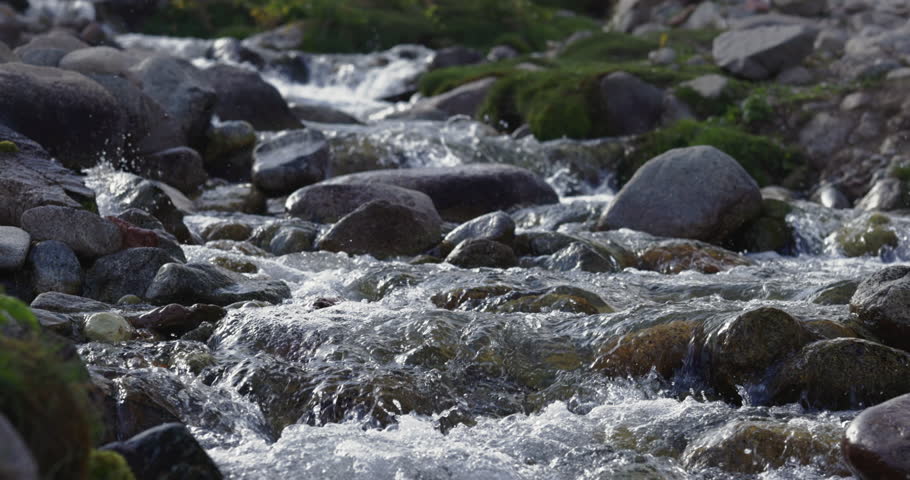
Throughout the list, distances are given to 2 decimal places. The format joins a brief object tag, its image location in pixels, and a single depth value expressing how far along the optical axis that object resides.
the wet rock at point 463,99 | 34.87
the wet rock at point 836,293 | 13.50
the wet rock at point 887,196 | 24.09
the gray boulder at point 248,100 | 30.64
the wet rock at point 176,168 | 23.53
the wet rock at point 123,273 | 13.91
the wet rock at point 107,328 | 11.20
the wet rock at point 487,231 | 17.86
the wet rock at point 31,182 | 14.62
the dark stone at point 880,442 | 7.68
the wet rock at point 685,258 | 17.53
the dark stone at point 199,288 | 13.15
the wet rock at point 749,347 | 10.23
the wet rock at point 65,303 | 12.14
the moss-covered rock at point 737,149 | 27.64
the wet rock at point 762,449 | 8.52
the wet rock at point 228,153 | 26.08
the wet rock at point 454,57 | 44.81
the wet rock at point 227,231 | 19.28
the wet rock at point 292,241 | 18.41
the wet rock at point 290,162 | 23.30
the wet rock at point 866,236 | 20.47
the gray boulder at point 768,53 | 33.94
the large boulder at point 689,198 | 20.50
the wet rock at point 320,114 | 34.22
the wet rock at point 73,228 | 14.23
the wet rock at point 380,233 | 18.20
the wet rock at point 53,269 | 13.54
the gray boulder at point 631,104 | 31.31
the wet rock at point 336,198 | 20.75
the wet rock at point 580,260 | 16.94
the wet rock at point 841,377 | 9.84
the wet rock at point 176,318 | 11.77
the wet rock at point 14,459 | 3.83
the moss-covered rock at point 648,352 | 10.84
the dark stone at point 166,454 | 6.33
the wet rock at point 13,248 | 13.30
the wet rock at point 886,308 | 10.95
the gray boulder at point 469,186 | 22.66
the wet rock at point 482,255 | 16.77
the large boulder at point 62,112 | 19.81
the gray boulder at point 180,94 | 25.09
